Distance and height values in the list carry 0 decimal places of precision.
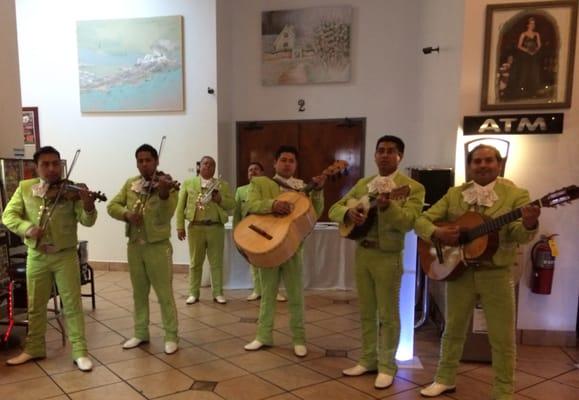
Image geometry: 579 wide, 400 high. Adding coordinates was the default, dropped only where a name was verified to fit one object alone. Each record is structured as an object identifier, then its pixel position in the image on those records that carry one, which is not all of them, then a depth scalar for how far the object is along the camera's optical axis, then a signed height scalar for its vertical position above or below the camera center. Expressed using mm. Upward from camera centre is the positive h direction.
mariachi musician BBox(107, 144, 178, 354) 3215 -632
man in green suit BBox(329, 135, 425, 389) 2693 -695
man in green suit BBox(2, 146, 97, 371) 2955 -640
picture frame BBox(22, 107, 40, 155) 6215 +146
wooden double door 6242 -72
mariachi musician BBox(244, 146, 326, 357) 3283 -944
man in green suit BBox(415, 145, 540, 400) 2418 -691
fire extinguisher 3445 -933
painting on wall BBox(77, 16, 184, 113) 5824 +974
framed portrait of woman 3391 +632
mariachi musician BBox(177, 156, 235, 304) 4637 -875
